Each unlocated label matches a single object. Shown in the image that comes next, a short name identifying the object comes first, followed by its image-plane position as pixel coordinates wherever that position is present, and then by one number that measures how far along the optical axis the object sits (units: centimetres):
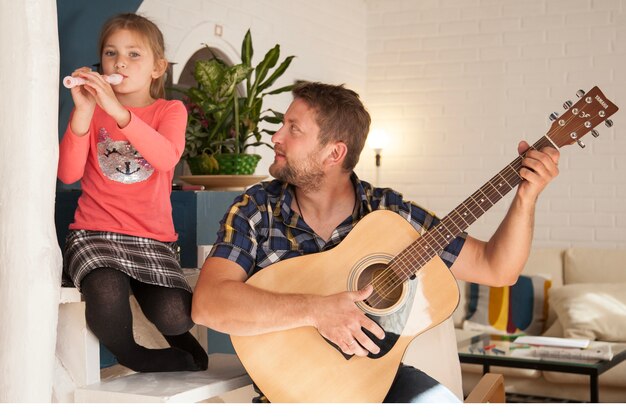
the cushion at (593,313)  468
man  188
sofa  454
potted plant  308
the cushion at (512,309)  507
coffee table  394
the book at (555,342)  412
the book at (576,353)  401
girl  199
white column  179
